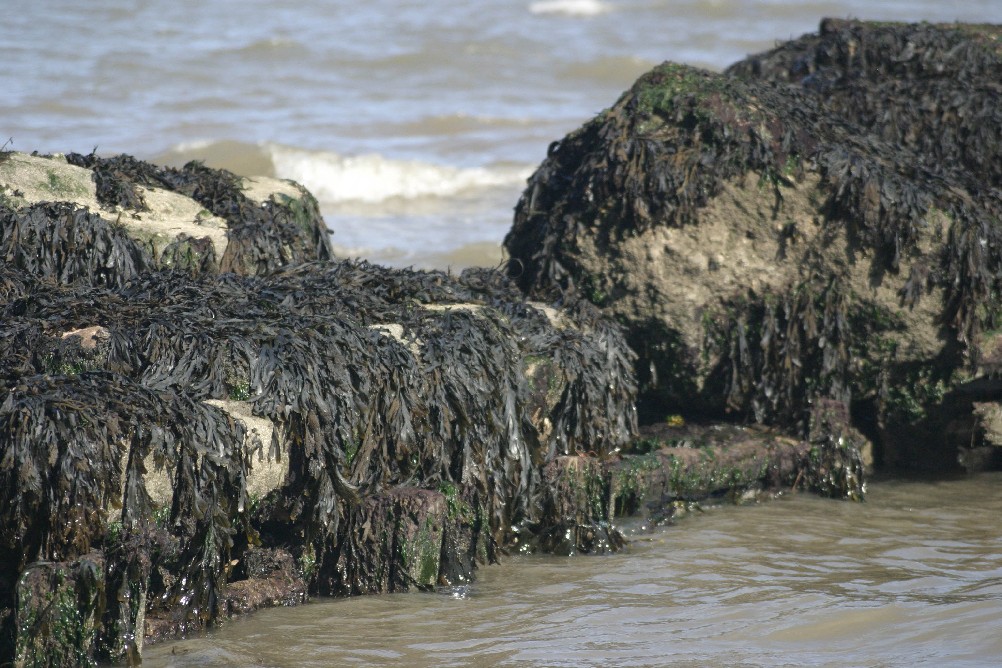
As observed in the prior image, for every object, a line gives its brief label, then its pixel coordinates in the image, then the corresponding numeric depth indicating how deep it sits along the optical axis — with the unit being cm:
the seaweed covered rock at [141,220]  1247
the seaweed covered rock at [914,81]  1627
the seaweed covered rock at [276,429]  873
